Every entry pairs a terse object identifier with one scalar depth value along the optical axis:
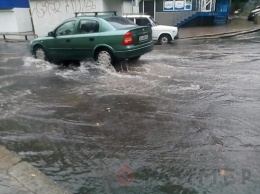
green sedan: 8.45
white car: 15.39
